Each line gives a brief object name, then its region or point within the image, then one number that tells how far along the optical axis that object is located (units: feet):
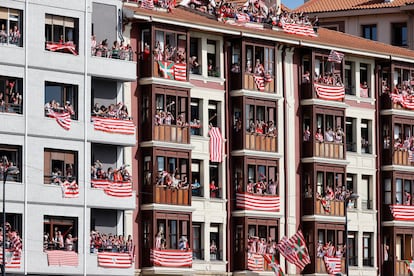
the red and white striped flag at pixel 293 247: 367.86
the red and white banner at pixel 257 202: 364.99
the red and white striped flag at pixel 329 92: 384.68
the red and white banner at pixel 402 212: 399.85
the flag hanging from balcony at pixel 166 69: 349.41
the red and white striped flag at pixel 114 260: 330.54
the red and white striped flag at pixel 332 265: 381.19
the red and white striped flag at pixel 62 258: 322.14
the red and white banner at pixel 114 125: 334.24
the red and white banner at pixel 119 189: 334.03
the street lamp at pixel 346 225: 368.83
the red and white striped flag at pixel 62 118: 326.44
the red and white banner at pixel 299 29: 383.65
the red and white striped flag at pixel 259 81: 371.15
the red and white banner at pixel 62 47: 328.49
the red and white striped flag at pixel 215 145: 361.92
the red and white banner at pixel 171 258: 342.85
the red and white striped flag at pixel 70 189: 326.85
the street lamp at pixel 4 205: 302.86
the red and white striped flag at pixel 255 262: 363.76
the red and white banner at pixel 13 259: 315.37
